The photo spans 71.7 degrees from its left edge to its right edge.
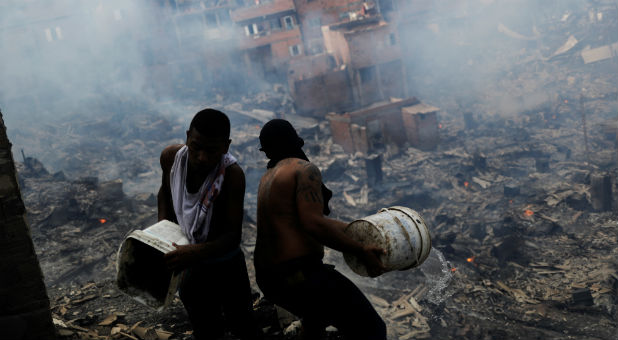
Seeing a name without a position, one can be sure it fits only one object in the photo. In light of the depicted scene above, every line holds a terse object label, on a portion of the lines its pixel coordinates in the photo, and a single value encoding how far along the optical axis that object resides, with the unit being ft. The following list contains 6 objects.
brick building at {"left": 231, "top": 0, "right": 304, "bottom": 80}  129.39
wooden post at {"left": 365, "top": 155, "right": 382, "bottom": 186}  60.13
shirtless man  9.73
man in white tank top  9.96
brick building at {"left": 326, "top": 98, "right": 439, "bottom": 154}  75.72
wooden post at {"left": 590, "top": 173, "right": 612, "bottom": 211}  42.04
